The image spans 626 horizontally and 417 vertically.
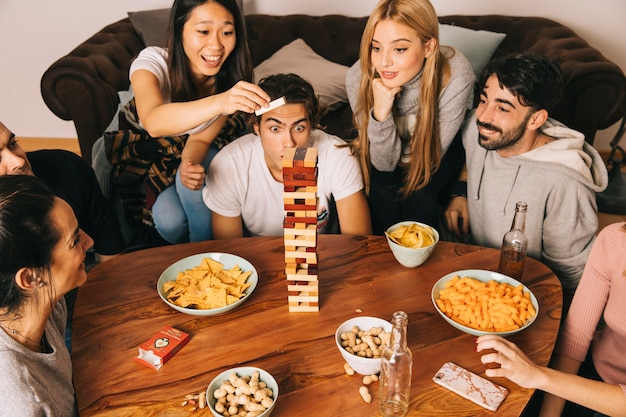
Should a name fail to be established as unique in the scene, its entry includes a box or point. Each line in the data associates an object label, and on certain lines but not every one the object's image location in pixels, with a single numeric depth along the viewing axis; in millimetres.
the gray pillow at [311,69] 3123
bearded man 1776
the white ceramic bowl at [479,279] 1246
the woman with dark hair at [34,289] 1039
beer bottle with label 1455
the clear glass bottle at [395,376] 1052
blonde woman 1975
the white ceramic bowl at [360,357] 1117
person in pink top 1134
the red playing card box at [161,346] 1206
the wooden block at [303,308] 1362
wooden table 1119
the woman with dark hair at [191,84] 1888
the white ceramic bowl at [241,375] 1049
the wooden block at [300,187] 1220
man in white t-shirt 1908
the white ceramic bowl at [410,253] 1470
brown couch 2688
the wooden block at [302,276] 1317
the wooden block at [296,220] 1258
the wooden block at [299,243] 1276
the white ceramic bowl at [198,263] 1344
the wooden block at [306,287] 1329
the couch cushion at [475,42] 3123
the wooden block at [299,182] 1212
